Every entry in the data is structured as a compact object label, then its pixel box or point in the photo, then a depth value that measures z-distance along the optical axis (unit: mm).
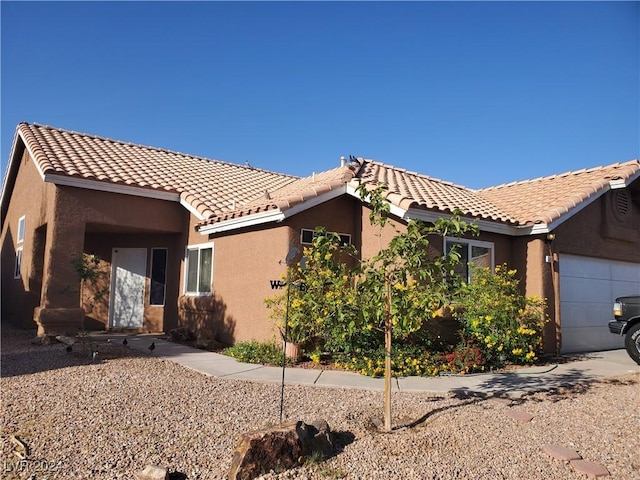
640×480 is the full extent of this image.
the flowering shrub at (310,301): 7168
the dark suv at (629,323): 9812
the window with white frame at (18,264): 15003
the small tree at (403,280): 5121
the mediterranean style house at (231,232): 10352
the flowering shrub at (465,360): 8555
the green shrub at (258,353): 8945
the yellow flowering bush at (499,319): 8945
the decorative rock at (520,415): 5676
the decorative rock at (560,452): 4586
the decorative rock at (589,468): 4297
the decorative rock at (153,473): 3791
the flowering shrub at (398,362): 8078
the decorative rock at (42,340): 10312
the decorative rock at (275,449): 4000
